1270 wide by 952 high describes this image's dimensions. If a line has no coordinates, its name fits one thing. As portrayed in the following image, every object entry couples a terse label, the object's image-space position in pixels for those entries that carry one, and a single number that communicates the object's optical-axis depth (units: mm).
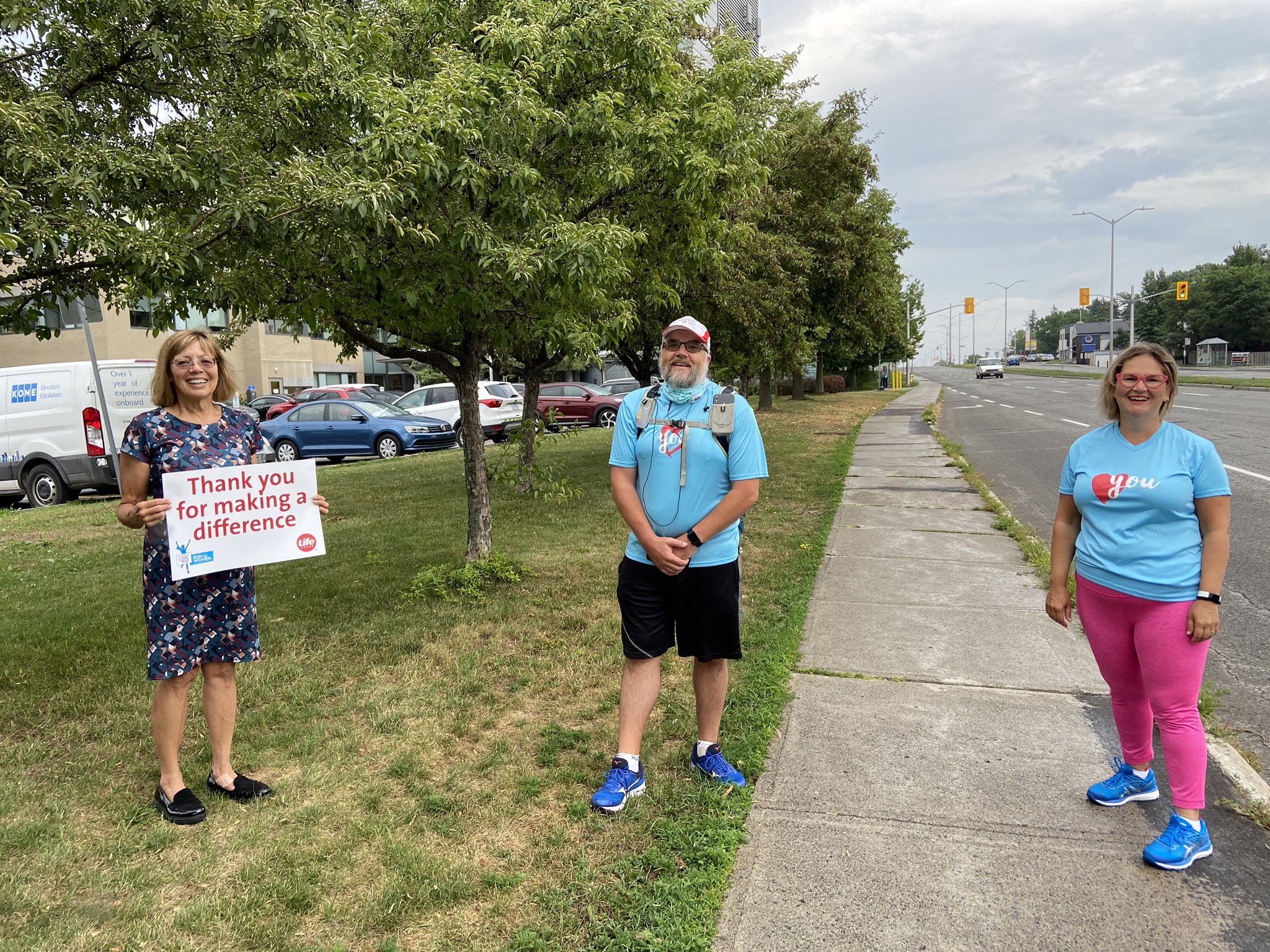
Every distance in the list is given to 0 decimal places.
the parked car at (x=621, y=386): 29312
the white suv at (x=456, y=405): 20922
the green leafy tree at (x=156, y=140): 3652
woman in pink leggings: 2922
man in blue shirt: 3314
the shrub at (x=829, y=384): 50438
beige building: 39094
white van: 12938
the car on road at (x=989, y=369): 71231
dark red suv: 25141
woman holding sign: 3250
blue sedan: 18797
